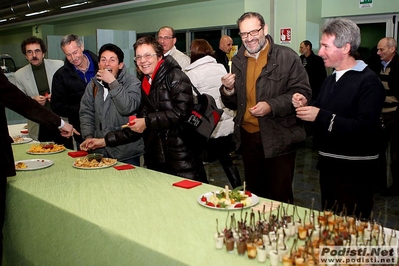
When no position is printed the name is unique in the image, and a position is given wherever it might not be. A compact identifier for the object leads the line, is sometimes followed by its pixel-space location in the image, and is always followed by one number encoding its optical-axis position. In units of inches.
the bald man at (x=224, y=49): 223.8
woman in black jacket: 93.8
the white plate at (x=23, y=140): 130.7
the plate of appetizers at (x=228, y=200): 65.9
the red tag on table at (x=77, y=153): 110.4
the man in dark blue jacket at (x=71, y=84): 133.2
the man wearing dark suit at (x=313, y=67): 238.2
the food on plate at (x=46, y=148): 114.7
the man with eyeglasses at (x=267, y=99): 91.2
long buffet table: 55.4
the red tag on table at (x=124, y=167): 94.9
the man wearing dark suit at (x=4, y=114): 80.8
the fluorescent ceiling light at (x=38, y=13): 373.7
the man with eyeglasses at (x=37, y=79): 145.0
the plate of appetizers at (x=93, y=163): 95.5
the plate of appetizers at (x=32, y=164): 95.3
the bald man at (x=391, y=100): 151.5
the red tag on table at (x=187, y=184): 78.6
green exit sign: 259.3
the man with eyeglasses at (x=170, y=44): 166.9
